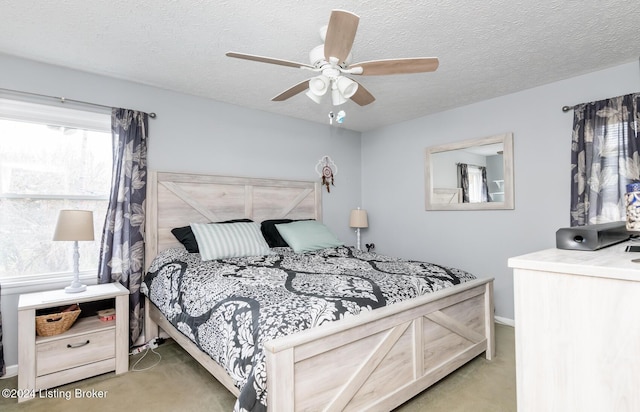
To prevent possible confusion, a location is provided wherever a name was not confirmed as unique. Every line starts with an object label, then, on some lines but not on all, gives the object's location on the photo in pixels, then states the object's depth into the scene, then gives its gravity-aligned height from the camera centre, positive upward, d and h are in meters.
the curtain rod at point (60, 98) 2.56 +0.92
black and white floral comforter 1.55 -0.48
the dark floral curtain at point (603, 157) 2.69 +0.43
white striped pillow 2.91 -0.26
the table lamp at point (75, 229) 2.38 -0.12
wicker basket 2.27 -0.75
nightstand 2.18 -0.92
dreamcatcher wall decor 4.54 +0.55
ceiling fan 1.77 +0.85
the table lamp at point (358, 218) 4.55 -0.10
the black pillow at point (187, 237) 3.06 -0.24
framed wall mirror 3.48 +0.40
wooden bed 1.49 -0.73
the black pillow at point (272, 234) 3.52 -0.24
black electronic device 0.81 -0.07
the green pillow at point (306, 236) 3.41 -0.27
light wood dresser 0.61 -0.24
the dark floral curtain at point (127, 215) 2.85 -0.03
